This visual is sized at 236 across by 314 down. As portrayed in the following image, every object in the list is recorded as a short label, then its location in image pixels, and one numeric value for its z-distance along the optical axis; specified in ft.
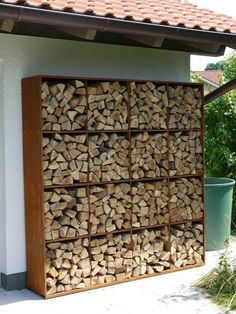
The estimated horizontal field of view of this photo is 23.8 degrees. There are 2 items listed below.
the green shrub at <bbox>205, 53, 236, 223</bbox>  28.17
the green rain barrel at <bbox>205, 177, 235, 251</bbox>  23.93
